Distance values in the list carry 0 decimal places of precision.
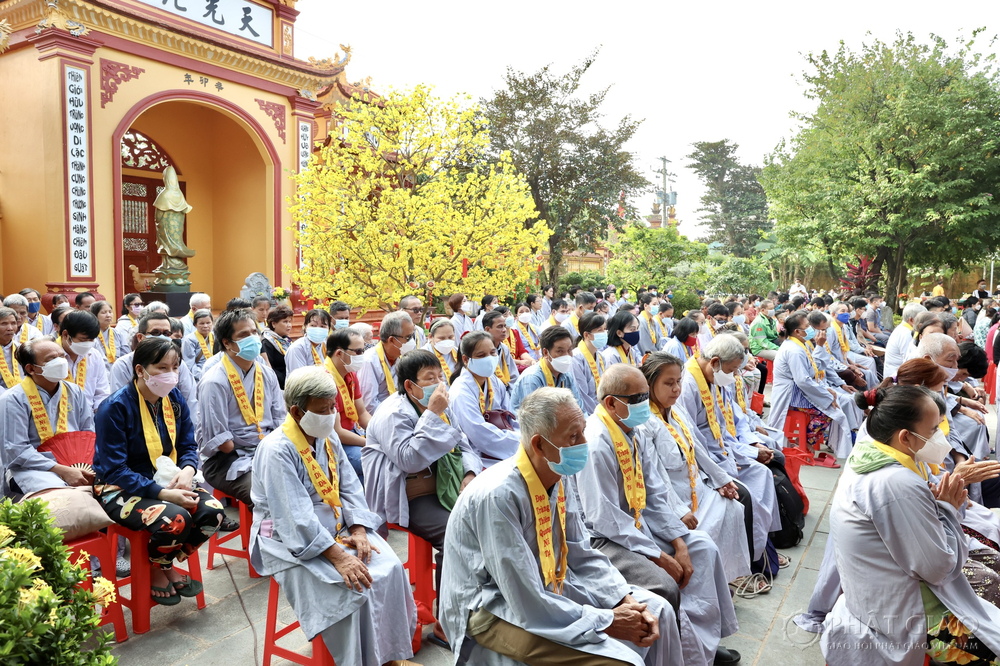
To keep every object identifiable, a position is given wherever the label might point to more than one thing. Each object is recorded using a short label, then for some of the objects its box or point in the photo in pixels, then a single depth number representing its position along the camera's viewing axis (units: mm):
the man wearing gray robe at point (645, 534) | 3125
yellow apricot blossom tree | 8203
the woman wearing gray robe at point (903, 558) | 2621
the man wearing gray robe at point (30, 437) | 3793
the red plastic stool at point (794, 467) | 5352
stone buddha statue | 14008
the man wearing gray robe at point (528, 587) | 2326
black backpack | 4715
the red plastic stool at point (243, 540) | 4227
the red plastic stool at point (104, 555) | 3373
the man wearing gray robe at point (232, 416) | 4242
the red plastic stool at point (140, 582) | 3479
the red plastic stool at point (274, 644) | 2981
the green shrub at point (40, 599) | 1528
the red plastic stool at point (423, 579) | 3621
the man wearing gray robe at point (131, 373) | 5105
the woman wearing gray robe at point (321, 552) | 2902
